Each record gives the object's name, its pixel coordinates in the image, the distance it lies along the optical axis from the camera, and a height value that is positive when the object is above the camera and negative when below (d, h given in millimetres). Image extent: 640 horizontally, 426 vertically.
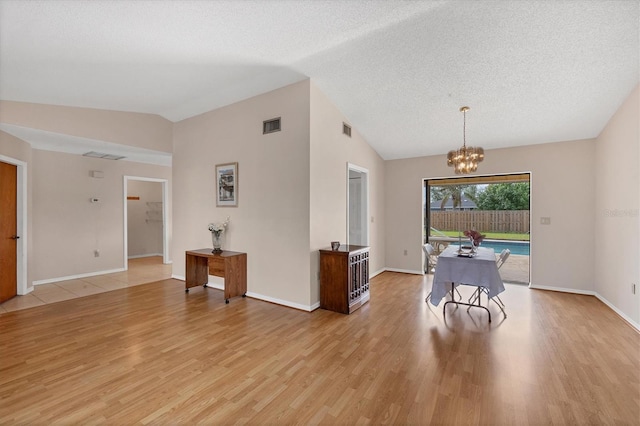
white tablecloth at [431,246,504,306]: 3404 -774
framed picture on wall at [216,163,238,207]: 4457 +465
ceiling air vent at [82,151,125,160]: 5439 +1180
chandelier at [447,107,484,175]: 3668 +731
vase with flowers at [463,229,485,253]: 3951 -363
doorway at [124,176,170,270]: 8086 -69
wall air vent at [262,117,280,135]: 3984 +1282
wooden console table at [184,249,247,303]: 4059 -868
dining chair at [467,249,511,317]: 3945 -1079
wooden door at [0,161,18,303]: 4117 -284
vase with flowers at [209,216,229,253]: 4414 -357
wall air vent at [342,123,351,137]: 4602 +1424
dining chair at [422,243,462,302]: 6027 -1126
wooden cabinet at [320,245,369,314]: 3646 -905
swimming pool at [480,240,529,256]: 8367 -1015
